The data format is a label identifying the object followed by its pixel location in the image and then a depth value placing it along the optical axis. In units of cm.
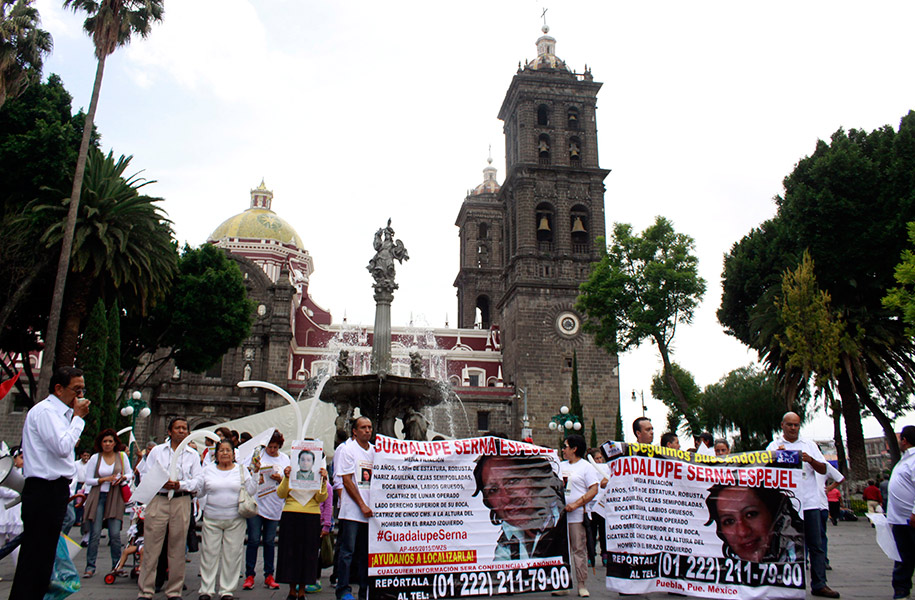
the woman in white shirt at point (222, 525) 670
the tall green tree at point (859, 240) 2281
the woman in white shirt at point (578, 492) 688
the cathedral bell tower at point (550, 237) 3725
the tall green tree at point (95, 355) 2069
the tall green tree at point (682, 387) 5340
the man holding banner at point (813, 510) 702
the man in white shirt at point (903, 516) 654
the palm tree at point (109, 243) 1970
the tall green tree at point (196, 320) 2830
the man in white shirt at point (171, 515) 654
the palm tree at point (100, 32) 1700
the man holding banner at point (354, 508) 633
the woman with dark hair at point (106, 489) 841
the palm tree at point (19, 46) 1767
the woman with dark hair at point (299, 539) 647
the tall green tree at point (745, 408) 4325
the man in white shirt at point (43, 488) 494
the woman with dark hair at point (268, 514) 739
